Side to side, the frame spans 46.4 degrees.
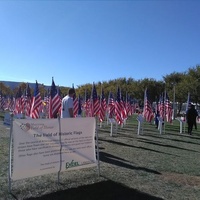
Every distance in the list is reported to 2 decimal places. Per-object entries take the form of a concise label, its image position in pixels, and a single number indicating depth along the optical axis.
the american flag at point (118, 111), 13.36
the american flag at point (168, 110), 16.42
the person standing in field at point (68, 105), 7.72
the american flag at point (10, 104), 30.93
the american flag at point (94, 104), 14.50
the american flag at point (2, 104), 33.54
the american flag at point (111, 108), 15.32
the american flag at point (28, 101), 17.05
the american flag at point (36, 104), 13.08
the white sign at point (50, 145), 4.29
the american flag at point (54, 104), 11.94
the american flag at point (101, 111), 14.95
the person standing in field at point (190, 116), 15.32
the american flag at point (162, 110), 16.31
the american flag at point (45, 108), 19.76
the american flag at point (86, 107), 19.91
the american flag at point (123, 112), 14.00
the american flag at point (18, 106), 20.20
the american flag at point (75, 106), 14.11
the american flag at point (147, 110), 14.80
